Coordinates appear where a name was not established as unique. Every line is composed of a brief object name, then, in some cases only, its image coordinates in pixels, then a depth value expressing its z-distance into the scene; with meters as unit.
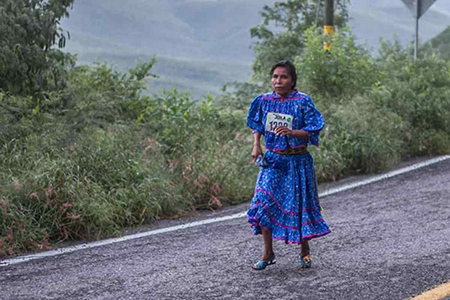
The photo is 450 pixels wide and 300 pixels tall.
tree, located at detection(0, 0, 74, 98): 14.16
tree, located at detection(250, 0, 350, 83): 32.12
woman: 9.79
